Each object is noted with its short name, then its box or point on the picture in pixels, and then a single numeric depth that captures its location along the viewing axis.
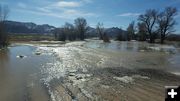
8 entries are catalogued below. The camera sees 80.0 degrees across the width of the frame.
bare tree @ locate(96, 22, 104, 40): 46.00
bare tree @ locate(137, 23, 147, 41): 34.53
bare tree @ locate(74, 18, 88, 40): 46.14
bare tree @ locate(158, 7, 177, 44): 29.64
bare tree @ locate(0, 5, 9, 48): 20.19
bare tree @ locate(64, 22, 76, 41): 43.00
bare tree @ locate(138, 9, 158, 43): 31.87
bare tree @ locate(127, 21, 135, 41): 45.03
